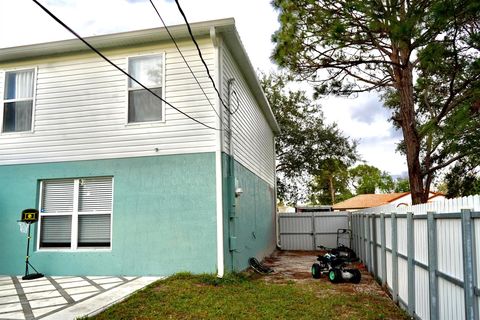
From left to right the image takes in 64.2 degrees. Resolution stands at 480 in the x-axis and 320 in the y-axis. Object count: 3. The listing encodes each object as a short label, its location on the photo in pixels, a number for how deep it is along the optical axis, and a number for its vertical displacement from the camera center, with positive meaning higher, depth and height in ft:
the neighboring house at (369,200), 101.04 +0.44
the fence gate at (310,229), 53.57 -3.83
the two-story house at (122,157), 24.35 +2.99
